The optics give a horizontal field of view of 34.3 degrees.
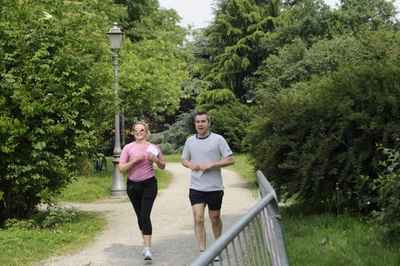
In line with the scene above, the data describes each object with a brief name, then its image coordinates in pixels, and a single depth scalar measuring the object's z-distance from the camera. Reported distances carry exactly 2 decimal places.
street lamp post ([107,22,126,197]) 17.75
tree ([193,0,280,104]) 51.75
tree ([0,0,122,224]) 11.04
